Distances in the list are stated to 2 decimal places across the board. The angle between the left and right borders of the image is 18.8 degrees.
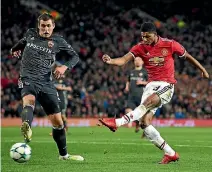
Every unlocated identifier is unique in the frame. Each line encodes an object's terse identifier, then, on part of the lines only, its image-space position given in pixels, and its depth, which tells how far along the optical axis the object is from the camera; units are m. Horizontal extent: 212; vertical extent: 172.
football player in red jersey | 10.86
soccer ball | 9.89
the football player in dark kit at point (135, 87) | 19.80
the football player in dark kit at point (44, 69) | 10.72
